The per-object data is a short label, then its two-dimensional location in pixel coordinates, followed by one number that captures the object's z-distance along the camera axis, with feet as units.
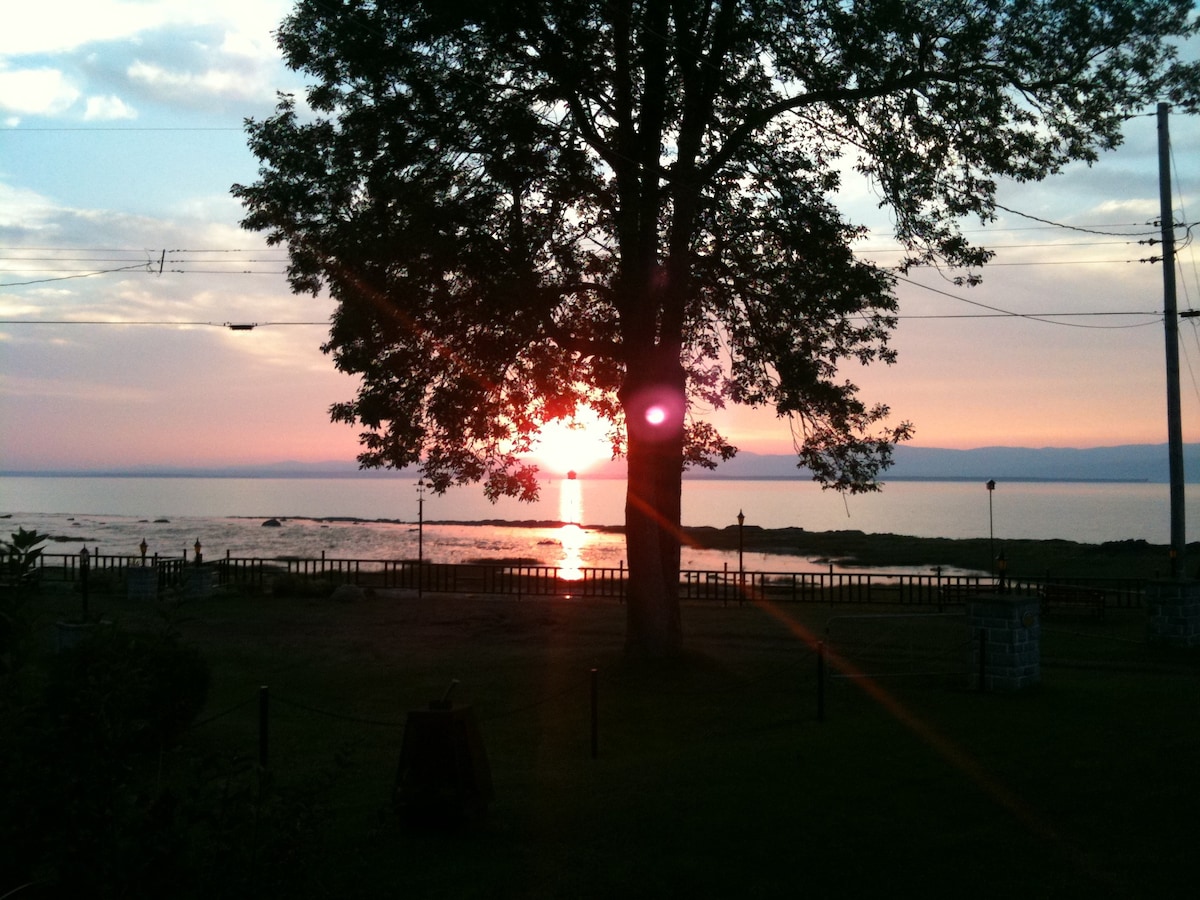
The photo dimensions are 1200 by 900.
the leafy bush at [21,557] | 15.85
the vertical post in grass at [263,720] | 32.35
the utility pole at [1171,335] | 69.64
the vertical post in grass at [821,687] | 41.42
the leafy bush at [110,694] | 15.80
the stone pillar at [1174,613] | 61.82
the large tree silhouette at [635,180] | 51.16
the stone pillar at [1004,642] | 45.96
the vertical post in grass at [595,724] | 36.83
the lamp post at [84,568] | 63.00
